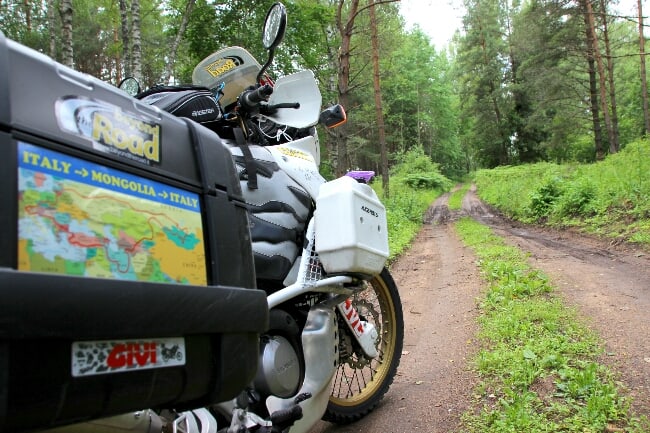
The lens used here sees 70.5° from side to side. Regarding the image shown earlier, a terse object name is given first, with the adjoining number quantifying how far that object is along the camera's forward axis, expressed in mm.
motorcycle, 1817
